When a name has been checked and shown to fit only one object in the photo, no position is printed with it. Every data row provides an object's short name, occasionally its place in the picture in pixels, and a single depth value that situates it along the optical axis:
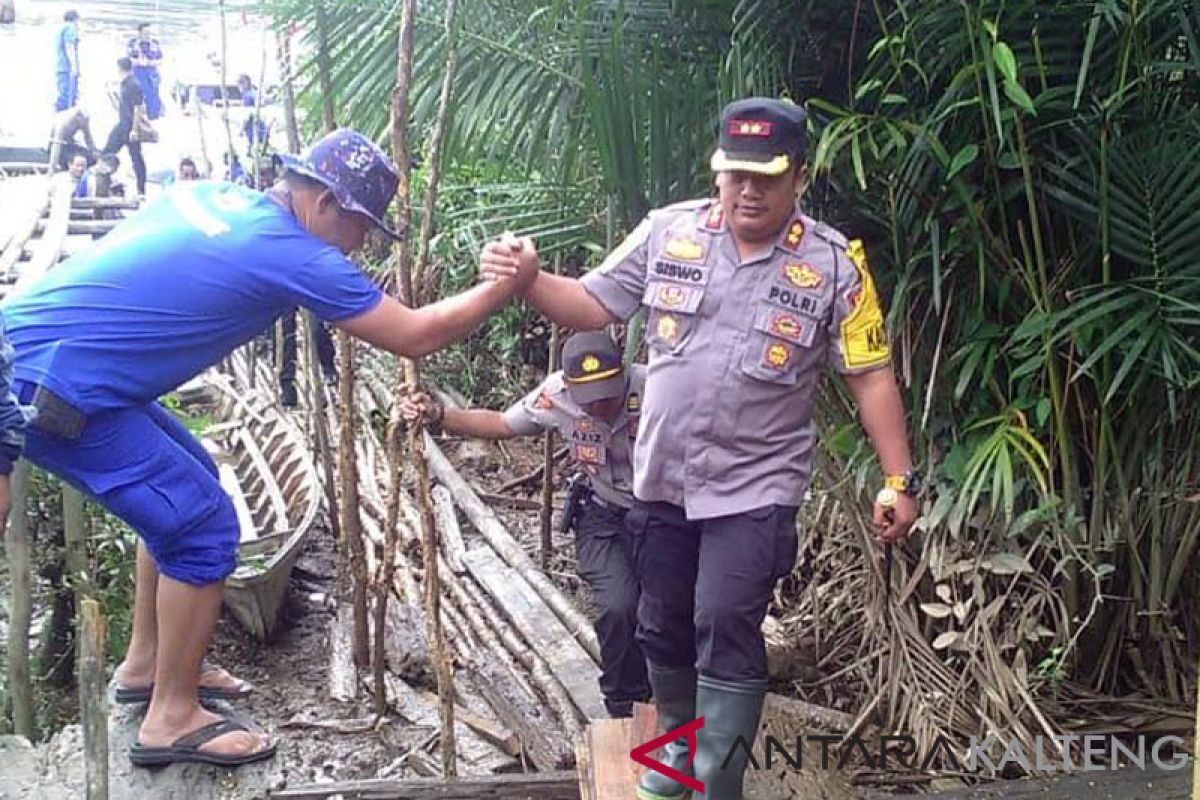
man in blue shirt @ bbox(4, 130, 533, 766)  3.26
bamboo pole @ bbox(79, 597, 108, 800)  2.74
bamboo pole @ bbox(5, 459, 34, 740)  4.23
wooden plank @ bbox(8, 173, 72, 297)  5.77
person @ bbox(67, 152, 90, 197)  14.33
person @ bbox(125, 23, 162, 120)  15.77
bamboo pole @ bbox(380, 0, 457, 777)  3.64
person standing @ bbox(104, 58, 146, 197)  14.85
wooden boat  5.80
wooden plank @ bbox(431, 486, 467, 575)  6.59
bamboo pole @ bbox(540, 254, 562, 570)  6.37
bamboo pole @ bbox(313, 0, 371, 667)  4.36
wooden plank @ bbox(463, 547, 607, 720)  4.66
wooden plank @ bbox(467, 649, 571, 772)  4.45
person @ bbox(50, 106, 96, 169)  14.75
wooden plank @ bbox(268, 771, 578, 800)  3.55
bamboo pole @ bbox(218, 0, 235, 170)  10.88
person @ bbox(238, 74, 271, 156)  8.51
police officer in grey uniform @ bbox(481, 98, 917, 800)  2.81
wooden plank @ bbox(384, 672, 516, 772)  4.57
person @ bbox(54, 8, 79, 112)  15.26
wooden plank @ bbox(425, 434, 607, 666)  5.24
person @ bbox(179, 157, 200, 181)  14.24
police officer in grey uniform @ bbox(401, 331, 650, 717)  3.96
